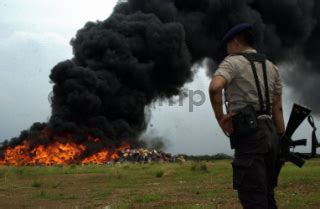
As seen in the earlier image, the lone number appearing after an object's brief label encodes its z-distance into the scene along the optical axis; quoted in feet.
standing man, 17.43
